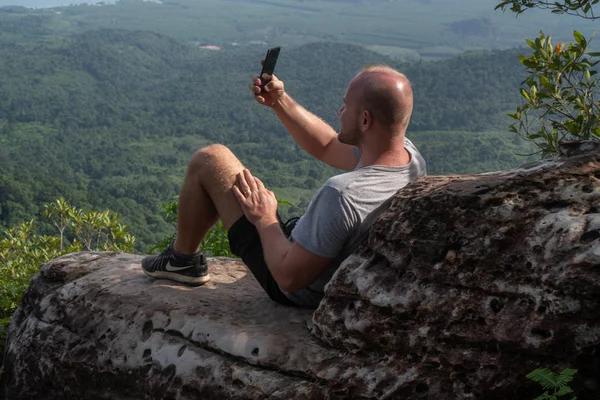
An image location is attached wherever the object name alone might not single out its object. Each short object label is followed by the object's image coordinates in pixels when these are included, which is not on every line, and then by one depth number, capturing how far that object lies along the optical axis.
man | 3.57
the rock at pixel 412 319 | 2.87
